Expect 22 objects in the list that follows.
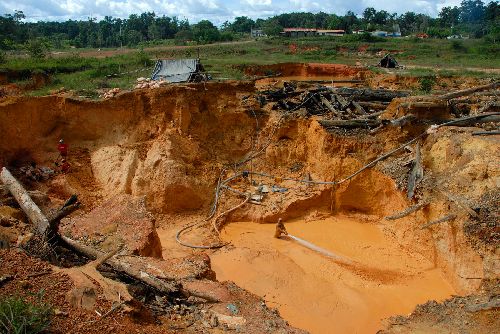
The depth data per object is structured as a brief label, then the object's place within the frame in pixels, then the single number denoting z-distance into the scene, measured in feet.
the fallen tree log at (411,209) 39.04
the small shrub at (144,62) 84.53
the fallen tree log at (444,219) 35.53
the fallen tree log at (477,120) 45.80
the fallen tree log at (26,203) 26.25
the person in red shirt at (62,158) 48.51
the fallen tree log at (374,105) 54.75
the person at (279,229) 44.01
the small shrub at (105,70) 70.58
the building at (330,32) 201.95
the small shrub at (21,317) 15.74
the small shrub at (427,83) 67.79
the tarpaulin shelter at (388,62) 98.09
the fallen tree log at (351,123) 49.52
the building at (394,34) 214.61
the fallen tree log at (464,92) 50.01
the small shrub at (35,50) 92.29
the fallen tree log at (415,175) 41.57
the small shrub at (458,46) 130.67
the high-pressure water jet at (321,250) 40.65
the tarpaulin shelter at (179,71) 60.95
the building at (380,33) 206.97
